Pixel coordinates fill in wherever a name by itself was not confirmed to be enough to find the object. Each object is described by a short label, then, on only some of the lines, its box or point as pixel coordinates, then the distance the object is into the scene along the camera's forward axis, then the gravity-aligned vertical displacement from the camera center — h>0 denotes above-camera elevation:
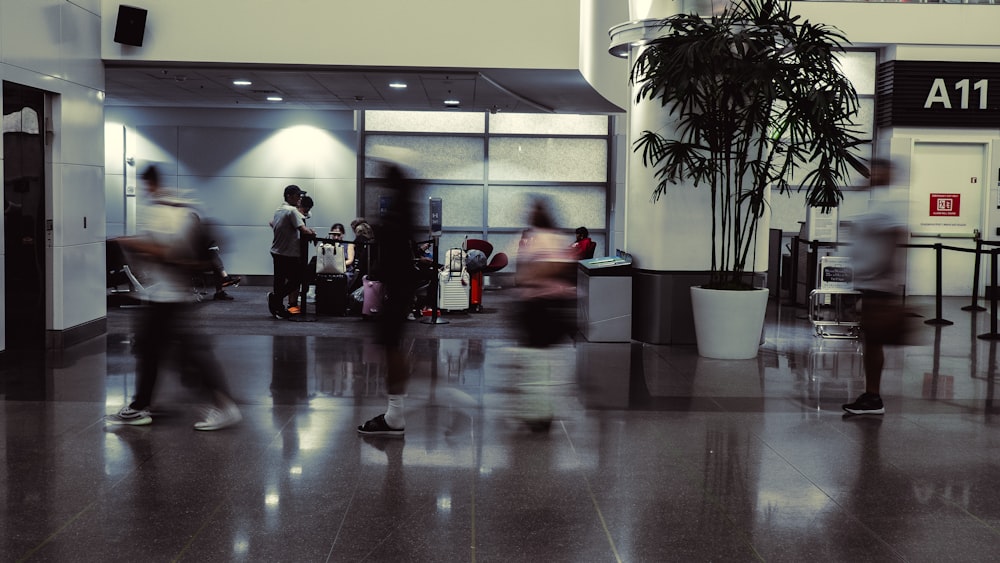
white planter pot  8.77 -0.82
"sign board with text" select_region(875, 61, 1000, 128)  15.66 +2.31
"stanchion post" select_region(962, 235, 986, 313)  12.53 -0.89
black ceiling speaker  10.02 +2.07
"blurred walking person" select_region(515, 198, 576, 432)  6.90 -0.45
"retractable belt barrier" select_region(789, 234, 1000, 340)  10.79 -0.60
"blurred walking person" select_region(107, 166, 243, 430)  5.76 -0.48
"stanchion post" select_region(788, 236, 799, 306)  14.20 -0.72
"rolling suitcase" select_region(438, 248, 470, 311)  12.23 -0.72
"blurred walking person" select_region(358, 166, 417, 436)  5.12 -0.32
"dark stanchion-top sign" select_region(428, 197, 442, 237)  14.54 +0.20
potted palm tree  8.26 +1.14
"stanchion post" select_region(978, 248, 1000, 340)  10.59 -0.91
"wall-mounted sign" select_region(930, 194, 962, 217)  16.08 +0.47
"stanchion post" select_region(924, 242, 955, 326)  11.90 -0.78
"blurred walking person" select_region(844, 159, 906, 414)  6.16 -0.18
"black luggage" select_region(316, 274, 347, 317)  11.93 -0.85
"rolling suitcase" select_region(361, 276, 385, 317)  11.45 -0.86
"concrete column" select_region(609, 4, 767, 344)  9.70 -0.13
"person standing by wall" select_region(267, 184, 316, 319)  11.25 -0.27
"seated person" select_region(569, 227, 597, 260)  13.55 -0.22
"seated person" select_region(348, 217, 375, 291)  12.19 -0.27
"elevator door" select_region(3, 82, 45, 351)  8.45 +0.07
